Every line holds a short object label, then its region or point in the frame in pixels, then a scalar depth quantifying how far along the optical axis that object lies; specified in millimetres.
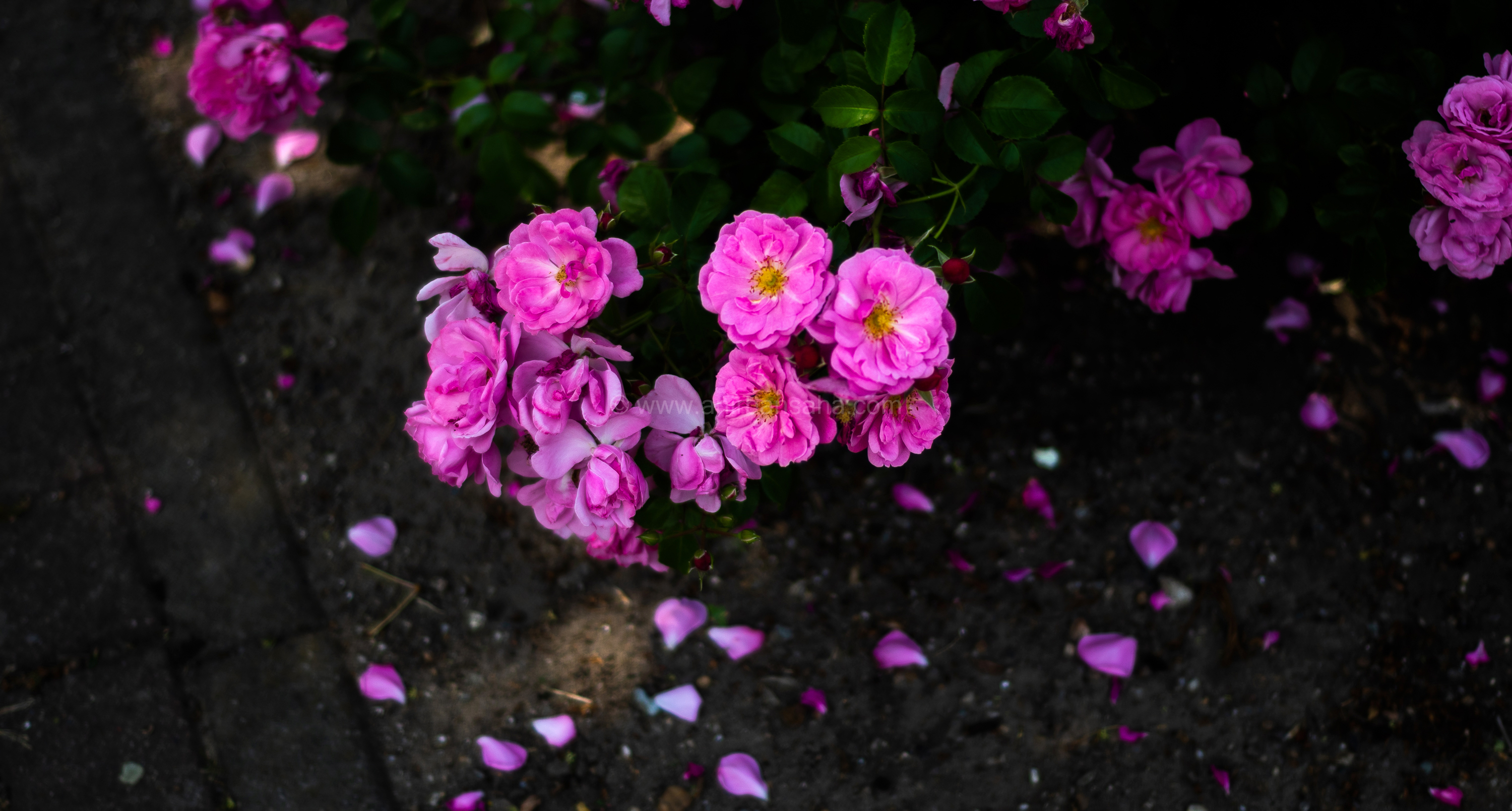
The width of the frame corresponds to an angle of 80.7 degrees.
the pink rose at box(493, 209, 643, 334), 976
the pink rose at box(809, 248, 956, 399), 928
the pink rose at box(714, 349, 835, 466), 956
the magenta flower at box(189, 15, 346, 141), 1426
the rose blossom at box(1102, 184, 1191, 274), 1328
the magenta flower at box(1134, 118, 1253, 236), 1295
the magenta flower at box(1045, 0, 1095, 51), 1074
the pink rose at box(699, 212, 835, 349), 950
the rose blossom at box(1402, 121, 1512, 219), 1104
